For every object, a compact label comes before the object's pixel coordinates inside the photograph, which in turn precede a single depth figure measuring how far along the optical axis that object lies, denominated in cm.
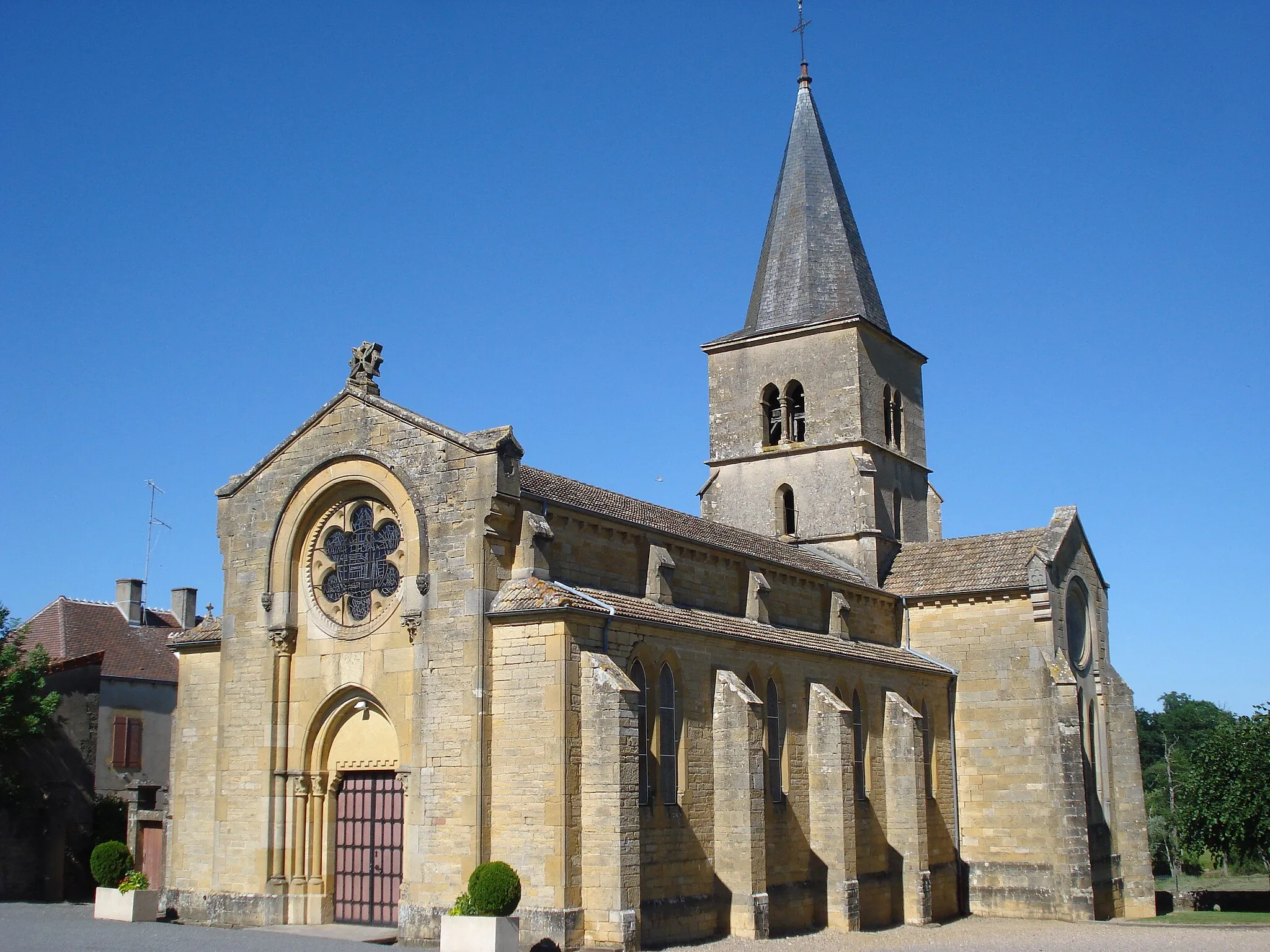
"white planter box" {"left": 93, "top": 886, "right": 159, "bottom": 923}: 2450
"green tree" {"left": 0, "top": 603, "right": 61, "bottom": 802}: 3008
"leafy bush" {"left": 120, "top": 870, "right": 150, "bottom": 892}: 2472
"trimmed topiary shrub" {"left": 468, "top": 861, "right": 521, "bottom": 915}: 1925
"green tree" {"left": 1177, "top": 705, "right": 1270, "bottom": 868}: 3528
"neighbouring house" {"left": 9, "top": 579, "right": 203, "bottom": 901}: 3184
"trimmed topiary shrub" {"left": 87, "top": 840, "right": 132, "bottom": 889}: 2500
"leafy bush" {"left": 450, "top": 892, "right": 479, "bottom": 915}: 1933
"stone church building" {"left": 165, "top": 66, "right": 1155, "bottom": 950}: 2130
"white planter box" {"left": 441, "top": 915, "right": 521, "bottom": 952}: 1898
